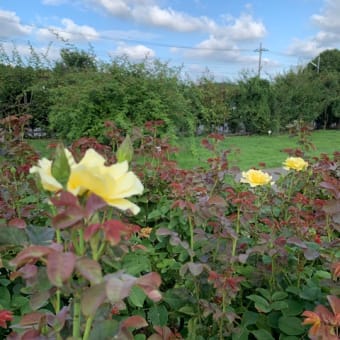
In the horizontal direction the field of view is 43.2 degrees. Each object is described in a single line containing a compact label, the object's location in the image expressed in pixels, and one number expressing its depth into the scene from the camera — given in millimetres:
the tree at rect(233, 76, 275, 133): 14844
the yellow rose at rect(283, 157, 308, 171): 1872
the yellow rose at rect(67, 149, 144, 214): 604
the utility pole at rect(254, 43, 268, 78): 15391
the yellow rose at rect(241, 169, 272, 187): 1583
